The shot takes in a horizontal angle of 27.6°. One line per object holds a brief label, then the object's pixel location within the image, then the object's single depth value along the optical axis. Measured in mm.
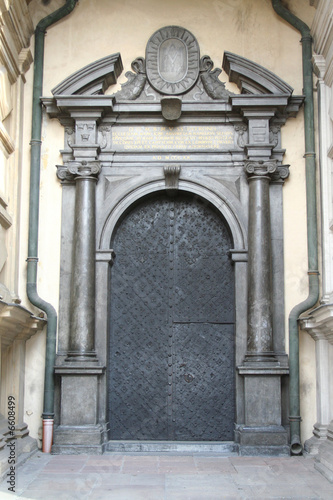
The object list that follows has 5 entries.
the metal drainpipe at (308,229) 8219
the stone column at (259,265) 8273
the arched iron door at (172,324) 8656
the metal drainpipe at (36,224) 8266
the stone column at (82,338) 8023
